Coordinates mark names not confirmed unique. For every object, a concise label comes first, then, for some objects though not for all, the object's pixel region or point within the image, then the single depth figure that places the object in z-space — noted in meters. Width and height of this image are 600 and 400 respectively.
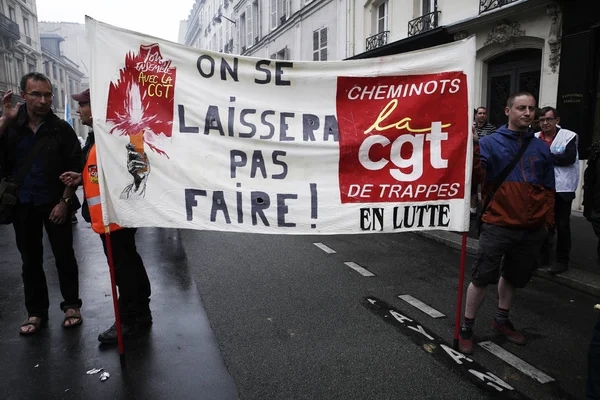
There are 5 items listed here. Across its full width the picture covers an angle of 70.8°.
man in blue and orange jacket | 3.16
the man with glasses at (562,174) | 5.08
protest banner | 2.95
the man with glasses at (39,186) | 3.44
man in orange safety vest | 3.37
